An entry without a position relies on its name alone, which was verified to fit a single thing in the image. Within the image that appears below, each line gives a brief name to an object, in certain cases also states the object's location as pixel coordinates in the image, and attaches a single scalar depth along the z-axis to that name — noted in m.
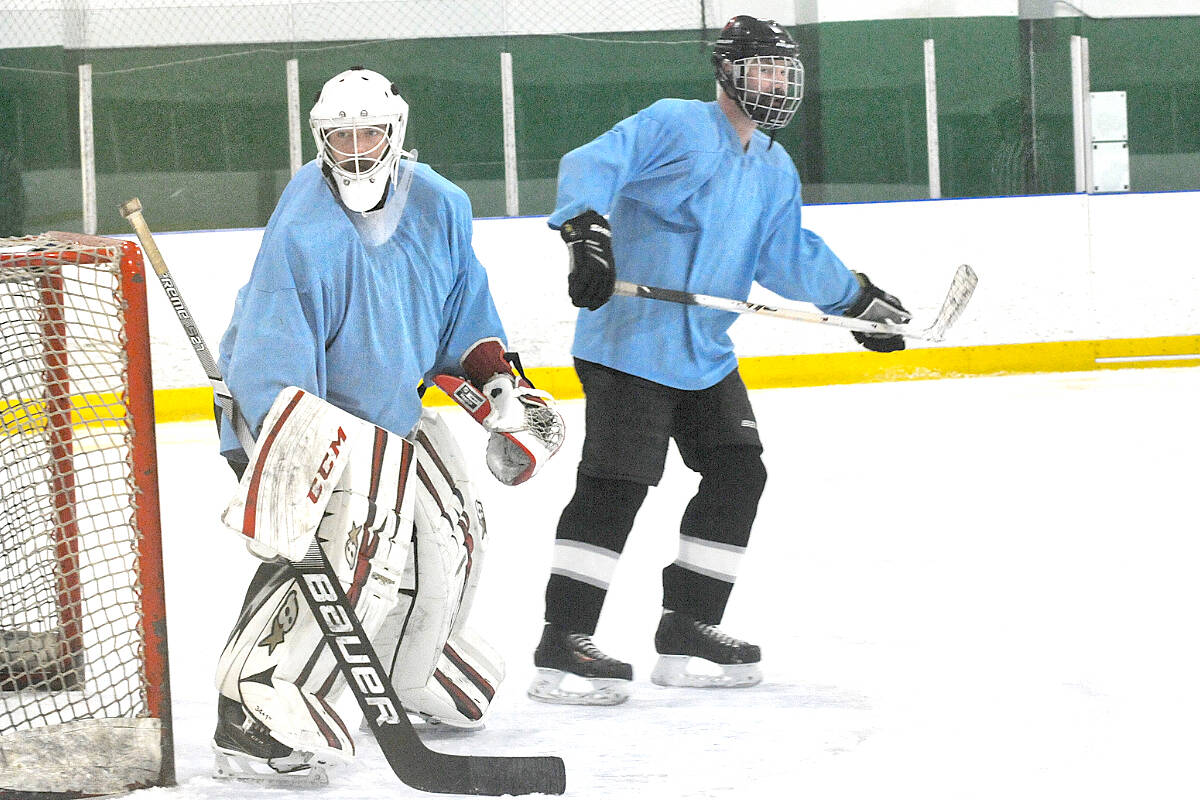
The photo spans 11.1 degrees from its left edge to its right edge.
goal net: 15.64
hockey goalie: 15.50
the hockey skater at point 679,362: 16.55
